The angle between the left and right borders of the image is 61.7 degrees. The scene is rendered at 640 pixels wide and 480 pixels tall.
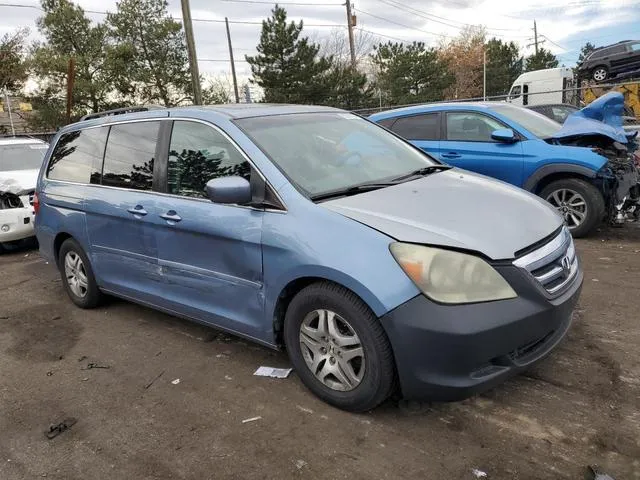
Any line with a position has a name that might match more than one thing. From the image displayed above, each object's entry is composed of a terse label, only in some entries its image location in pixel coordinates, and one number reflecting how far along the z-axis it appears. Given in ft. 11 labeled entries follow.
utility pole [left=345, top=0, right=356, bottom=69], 109.50
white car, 24.22
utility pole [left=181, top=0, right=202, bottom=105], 53.36
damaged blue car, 19.90
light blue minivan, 8.38
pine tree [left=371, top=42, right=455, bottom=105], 126.21
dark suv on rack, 73.92
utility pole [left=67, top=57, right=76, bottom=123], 33.63
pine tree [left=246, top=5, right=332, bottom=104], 105.60
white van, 76.13
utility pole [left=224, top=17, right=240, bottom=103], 133.39
